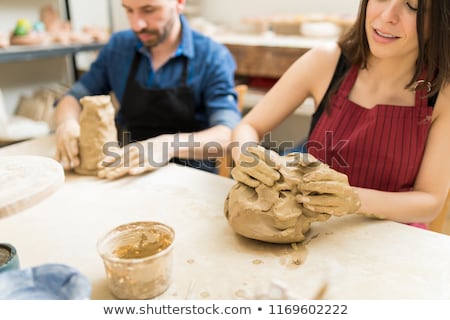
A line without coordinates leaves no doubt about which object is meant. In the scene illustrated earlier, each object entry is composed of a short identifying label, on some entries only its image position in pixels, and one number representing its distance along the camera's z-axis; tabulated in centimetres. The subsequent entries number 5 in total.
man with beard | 184
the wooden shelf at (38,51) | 269
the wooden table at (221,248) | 91
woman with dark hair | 122
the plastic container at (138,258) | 84
